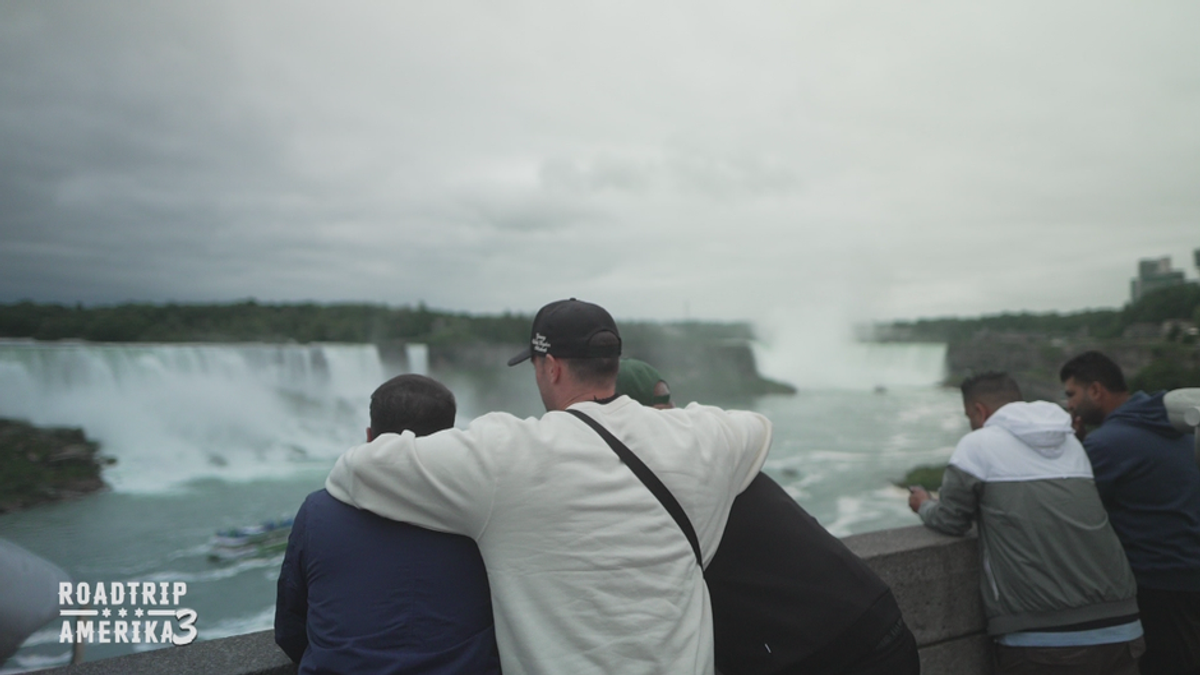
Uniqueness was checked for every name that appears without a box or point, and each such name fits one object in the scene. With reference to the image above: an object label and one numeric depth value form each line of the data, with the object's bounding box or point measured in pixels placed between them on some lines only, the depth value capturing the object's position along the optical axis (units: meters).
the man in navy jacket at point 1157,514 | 3.09
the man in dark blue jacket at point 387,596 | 1.60
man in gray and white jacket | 2.76
